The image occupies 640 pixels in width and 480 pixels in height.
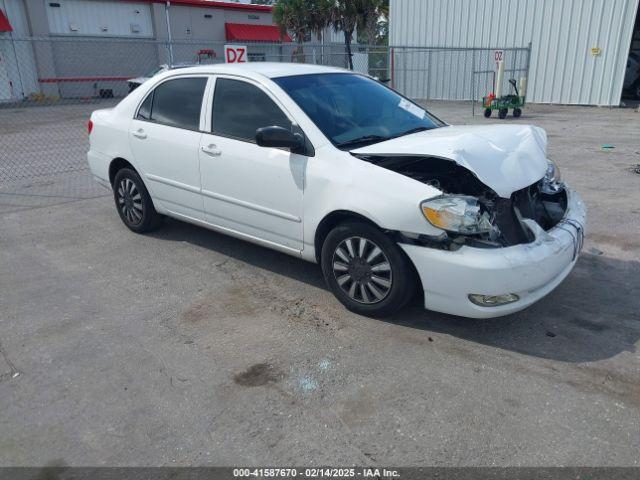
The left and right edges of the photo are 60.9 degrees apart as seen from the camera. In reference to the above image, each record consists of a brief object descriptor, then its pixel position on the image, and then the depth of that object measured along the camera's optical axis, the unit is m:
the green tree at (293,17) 25.48
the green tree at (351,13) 25.33
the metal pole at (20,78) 23.07
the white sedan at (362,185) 3.48
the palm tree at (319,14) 25.30
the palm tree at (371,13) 25.70
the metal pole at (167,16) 29.61
